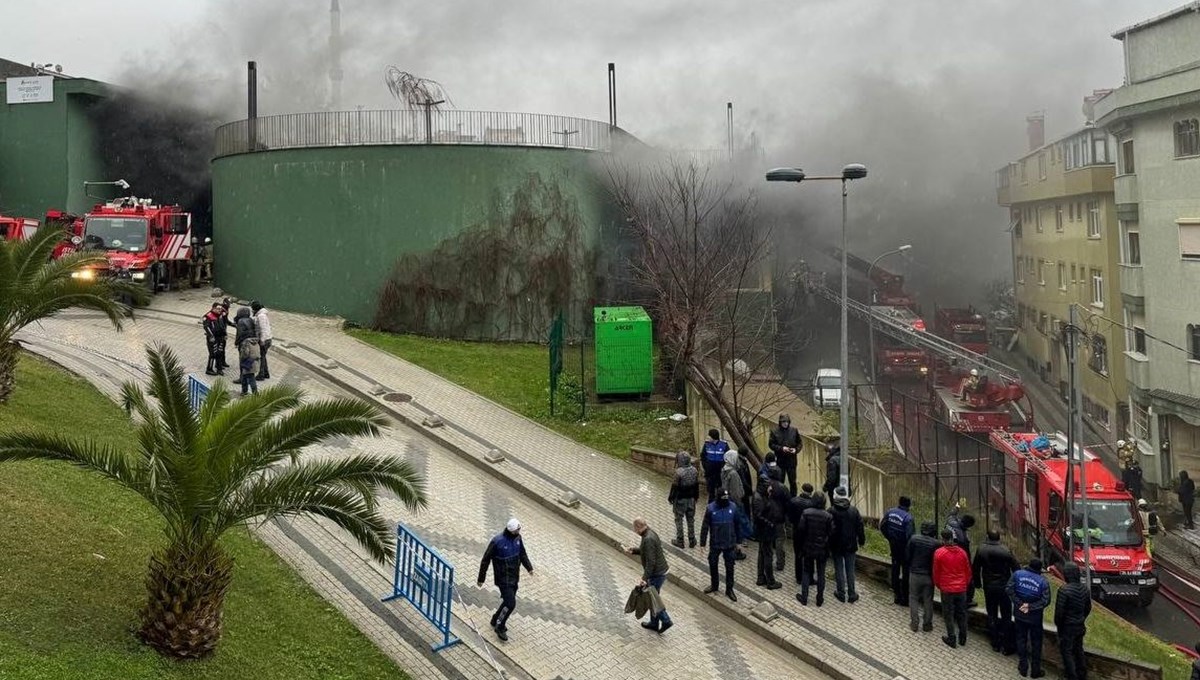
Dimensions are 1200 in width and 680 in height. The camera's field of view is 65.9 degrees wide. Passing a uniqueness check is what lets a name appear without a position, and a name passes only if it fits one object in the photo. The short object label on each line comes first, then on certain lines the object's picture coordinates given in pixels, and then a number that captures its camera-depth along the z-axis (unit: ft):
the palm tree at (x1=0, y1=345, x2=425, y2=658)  23.98
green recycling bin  63.46
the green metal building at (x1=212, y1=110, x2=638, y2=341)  84.12
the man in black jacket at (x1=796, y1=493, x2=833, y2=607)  34.40
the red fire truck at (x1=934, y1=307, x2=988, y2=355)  116.26
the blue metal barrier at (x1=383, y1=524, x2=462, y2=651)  29.50
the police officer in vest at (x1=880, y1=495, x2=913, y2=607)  34.91
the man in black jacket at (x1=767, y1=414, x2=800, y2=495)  44.37
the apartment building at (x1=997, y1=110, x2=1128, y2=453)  101.86
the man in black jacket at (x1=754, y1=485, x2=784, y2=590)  35.96
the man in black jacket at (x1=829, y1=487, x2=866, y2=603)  34.88
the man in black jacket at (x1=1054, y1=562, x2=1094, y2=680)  30.14
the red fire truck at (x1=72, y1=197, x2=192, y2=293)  81.51
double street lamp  38.55
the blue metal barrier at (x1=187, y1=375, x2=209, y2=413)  45.67
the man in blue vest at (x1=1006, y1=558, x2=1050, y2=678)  30.63
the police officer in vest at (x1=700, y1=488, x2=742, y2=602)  34.14
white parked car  81.15
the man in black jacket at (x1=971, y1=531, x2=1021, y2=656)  32.30
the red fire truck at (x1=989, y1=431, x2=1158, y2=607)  51.03
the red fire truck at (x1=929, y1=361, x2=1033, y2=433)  82.79
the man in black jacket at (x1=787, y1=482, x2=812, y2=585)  35.58
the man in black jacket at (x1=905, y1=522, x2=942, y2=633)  33.30
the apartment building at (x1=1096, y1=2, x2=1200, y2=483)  81.00
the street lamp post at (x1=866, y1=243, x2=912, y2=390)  99.04
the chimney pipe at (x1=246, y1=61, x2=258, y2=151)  88.28
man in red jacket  32.53
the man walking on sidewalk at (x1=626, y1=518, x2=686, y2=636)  32.09
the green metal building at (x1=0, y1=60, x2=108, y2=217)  103.14
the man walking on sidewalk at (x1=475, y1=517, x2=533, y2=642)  30.22
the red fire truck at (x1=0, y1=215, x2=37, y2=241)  87.40
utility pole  45.16
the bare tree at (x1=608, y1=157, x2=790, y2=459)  52.65
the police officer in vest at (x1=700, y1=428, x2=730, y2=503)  40.98
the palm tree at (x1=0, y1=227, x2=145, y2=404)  41.37
